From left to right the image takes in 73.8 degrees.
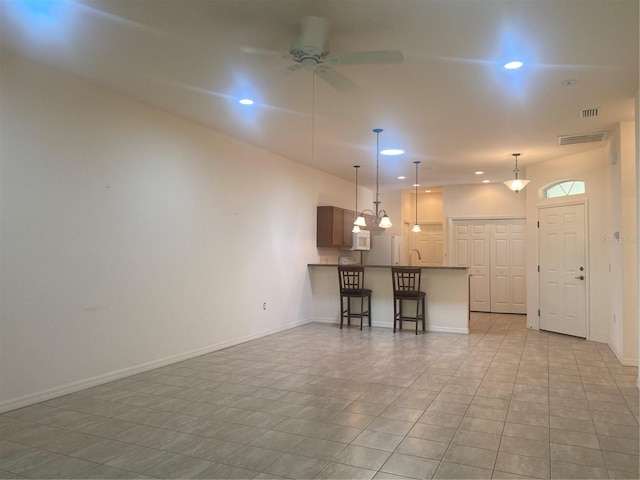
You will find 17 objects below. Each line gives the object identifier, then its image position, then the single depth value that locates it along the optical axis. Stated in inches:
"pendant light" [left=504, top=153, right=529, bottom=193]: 236.0
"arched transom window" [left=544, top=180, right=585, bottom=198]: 249.4
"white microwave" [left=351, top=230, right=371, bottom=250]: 341.4
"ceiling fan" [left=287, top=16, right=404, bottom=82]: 103.7
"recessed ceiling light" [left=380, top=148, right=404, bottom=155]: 240.4
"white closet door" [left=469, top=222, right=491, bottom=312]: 350.0
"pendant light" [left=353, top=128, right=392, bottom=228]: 206.4
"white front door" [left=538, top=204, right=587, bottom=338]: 242.2
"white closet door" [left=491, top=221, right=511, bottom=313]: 343.3
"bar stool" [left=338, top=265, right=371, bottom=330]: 267.1
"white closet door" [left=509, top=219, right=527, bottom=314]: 338.3
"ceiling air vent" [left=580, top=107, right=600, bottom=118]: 170.6
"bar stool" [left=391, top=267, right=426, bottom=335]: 250.2
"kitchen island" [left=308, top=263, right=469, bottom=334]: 254.5
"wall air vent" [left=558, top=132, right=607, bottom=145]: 205.0
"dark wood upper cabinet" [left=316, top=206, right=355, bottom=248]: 301.0
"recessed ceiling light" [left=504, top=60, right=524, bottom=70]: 128.7
